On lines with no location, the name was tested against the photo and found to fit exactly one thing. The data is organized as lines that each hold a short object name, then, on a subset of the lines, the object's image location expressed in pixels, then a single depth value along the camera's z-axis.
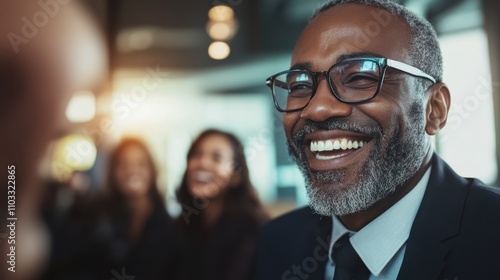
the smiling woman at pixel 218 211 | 1.33
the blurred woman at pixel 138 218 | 1.47
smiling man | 0.69
